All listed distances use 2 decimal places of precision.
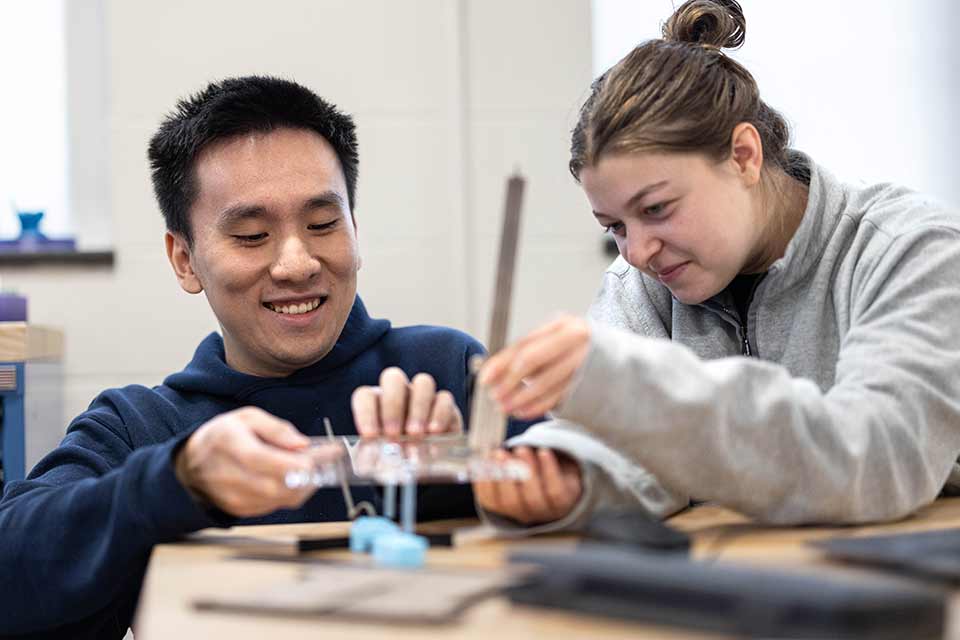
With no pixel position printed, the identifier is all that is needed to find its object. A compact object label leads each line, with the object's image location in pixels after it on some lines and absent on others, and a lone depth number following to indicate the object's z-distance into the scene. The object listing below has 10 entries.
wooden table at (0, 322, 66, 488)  2.21
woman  0.93
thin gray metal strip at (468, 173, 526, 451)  0.89
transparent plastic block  0.93
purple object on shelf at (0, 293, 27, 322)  2.35
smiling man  1.60
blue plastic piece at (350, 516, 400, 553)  0.97
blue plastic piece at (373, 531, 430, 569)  0.86
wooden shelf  2.70
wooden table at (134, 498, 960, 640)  0.65
